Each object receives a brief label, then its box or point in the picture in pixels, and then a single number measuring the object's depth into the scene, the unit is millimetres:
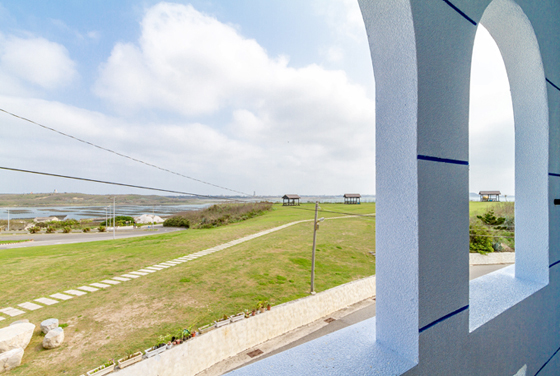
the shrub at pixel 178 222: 18953
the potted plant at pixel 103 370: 3836
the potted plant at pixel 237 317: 5862
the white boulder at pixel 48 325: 4715
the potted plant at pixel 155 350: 4457
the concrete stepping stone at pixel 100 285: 7070
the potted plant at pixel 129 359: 4129
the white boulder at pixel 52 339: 4426
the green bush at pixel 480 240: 13734
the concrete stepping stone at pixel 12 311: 5434
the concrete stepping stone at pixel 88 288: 6801
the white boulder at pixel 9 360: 3761
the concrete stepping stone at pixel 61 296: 6383
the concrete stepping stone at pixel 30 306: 5791
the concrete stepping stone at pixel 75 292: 6529
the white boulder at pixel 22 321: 4758
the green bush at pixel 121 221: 15103
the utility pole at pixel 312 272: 8337
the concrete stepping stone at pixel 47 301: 6084
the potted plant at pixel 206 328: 5439
